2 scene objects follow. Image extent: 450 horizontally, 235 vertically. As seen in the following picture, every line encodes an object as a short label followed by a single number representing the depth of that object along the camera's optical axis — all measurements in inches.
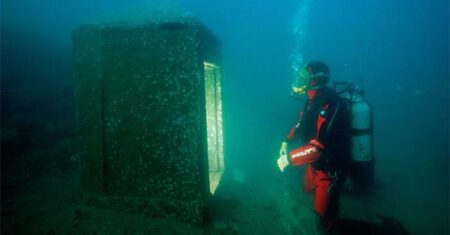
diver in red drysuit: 122.7
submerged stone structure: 117.1
